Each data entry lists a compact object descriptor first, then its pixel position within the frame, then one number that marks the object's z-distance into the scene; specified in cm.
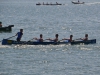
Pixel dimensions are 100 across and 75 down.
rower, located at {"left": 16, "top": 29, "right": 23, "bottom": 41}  5965
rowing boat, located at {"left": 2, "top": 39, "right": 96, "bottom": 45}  5911
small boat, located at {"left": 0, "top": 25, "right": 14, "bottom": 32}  7794
